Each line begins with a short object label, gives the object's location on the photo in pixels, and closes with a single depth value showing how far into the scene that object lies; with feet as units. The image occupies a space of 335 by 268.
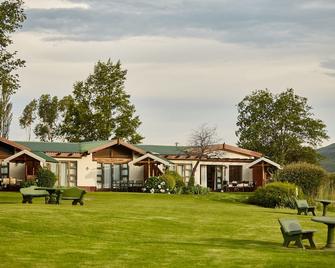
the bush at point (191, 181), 166.04
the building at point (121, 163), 160.86
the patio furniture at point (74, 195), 97.14
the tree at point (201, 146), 179.32
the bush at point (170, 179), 154.51
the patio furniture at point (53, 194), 94.99
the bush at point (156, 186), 154.30
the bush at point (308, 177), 135.01
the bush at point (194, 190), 153.28
